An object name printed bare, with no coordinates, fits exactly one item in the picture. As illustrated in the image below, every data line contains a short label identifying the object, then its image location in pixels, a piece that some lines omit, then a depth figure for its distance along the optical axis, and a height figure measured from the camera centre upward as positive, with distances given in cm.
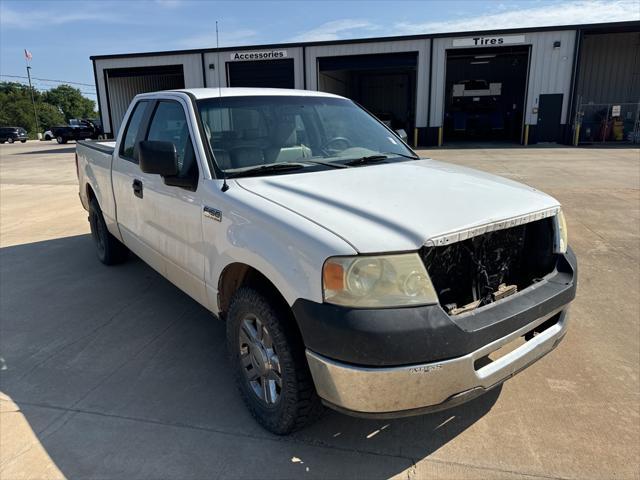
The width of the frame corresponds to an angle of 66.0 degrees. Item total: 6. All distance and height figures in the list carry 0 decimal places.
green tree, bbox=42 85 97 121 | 9650 +363
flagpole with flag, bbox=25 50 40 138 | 6110 +101
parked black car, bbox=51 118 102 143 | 3709 -90
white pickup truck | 206 -68
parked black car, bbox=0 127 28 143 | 4256 -121
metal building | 2275 +210
